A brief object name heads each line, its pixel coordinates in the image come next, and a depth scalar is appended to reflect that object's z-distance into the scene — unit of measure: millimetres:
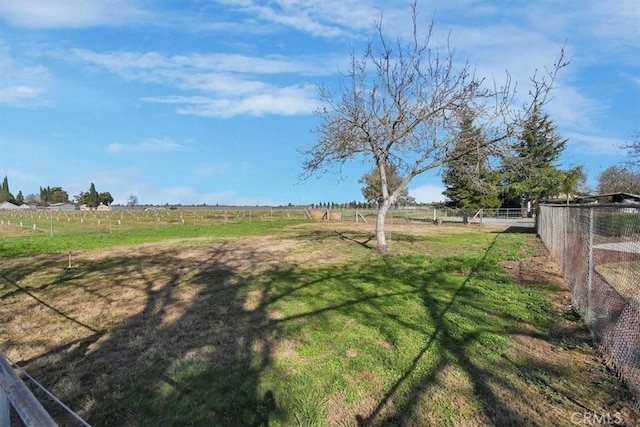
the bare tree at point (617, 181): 39344
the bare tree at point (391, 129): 11664
